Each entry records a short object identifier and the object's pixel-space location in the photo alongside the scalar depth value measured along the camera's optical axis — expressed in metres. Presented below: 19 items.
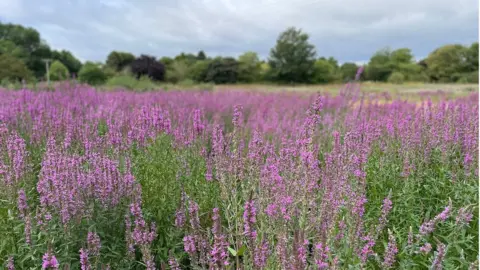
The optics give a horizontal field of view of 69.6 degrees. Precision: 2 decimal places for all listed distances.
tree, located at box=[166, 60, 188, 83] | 38.59
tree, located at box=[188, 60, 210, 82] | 47.97
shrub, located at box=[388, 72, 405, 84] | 43.53
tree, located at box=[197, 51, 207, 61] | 66.19
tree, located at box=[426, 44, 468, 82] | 55.31
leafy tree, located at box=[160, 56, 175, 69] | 54.17
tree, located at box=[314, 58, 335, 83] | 53.28
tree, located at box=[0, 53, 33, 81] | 25.88
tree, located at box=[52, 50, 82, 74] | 65.64
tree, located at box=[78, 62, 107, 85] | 29.29
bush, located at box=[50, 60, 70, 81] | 35.00
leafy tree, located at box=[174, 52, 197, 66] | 57.94
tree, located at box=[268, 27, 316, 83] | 53.00
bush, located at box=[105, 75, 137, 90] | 19.51
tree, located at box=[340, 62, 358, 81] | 56.76
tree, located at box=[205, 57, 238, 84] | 46.31
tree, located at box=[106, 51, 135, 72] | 48.49
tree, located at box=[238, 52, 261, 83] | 47.90
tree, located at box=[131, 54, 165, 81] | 35.48
